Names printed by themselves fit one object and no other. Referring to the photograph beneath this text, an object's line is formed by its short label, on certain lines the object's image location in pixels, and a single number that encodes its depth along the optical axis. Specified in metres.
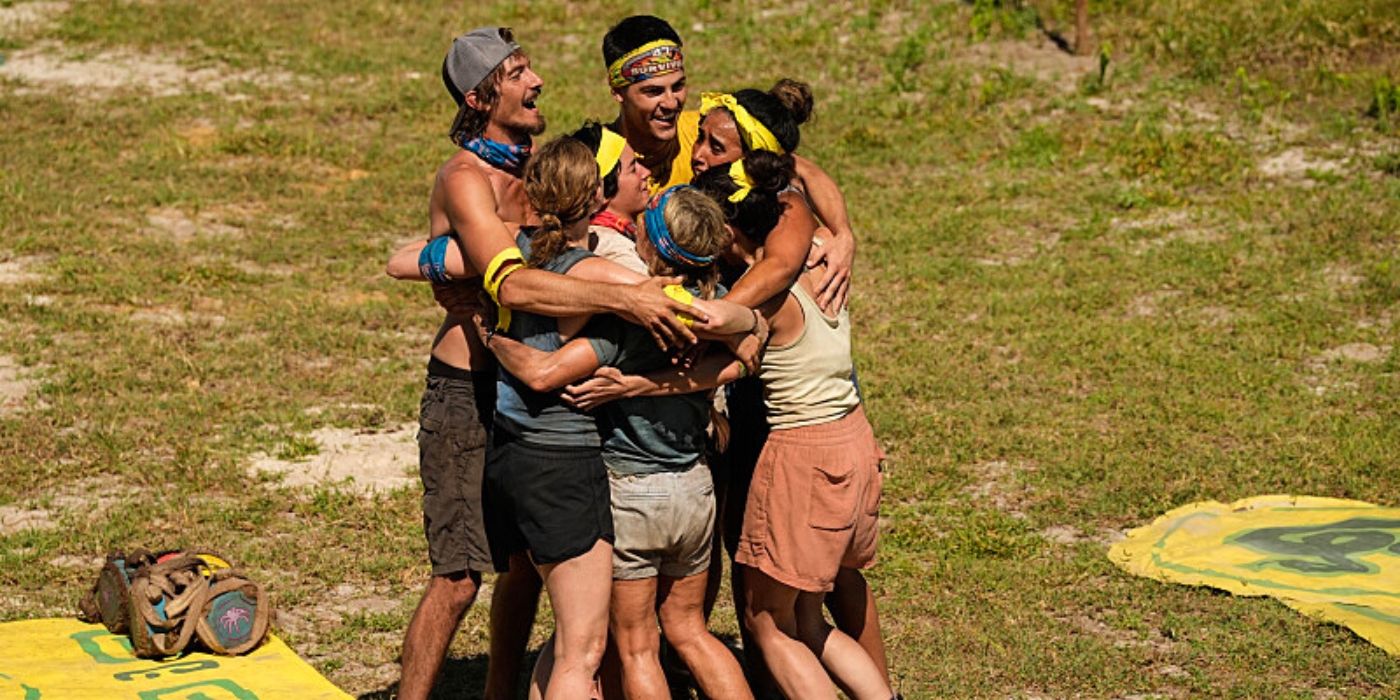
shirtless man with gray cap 10.93
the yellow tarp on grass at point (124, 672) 11.93
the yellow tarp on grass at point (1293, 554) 13.68
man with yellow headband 11.60
